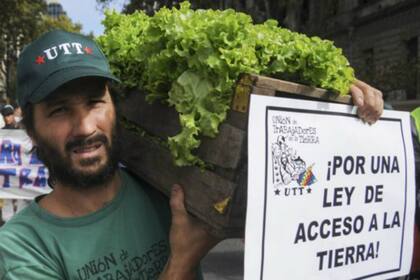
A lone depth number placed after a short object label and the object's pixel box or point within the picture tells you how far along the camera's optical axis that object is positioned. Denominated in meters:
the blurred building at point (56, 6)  93.36
